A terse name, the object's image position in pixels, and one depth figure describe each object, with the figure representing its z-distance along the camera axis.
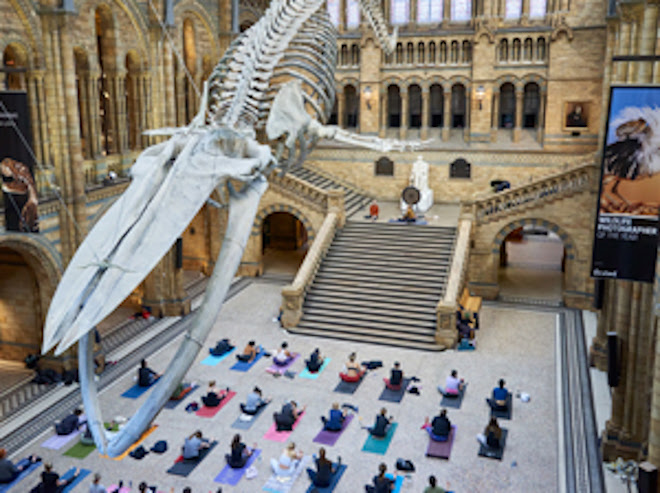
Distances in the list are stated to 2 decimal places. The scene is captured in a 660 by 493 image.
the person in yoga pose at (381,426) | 13.35
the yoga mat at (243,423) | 13.91
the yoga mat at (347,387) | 15.55
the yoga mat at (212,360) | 17.19
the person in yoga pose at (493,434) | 12.83
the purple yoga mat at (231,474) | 11.98
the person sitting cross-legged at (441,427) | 13.15
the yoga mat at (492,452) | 12.67
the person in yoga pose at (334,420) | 13.60
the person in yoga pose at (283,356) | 16.80
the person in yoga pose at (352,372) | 15.89
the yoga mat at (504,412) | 14.31
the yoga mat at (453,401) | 14.83
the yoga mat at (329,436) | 13.32
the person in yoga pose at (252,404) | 14.34
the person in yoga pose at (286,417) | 13.62
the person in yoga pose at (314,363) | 16.53
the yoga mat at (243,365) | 16.84
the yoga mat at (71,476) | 11.80
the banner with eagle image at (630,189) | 9.77
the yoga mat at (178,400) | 14.69
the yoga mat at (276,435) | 13.44
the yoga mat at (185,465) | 12.20
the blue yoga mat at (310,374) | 16.39
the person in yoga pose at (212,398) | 14.56
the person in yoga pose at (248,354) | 17.14
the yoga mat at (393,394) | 15.18
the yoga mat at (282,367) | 16.52
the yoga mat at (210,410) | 14.41
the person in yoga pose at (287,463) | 12.00
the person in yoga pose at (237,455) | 12.26
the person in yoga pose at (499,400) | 14.39
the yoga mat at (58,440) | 13.20
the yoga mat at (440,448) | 12.71
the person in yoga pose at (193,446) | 12.42
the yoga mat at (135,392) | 15.29
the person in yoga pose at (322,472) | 11.66
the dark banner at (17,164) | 13.13
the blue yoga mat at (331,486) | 11.66
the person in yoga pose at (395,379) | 15.52
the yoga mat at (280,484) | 11.73
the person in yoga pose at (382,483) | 11.03
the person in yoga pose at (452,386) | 15.06
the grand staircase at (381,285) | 19.12
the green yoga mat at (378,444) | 13.01
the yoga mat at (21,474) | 11.82
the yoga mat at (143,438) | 12.75
